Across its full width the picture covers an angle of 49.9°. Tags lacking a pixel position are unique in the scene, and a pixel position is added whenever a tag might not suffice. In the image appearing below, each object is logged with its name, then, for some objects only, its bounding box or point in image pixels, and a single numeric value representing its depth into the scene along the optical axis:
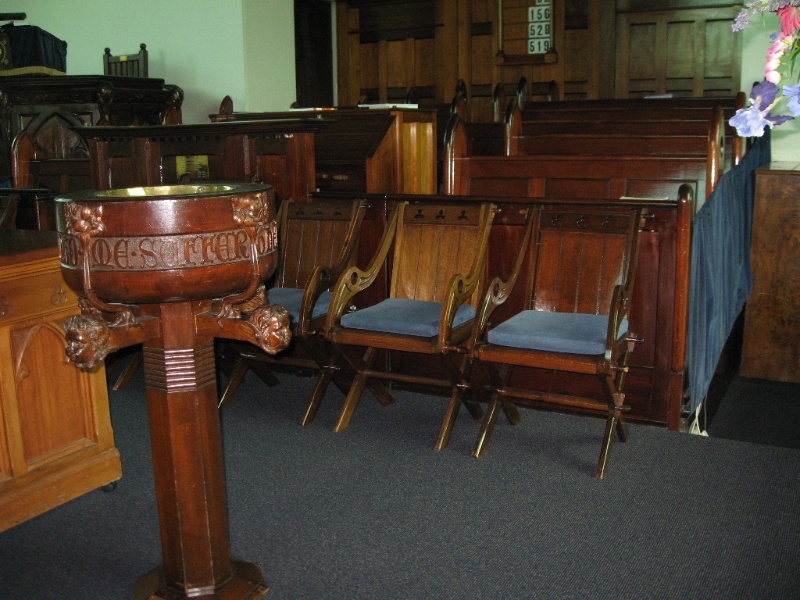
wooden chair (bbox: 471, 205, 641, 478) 3.19
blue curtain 3.65
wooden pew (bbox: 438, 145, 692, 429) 3.53
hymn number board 9.19
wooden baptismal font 1.86
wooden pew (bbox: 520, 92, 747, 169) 6.29
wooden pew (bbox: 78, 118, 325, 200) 4.39
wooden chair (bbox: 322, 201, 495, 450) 3.44
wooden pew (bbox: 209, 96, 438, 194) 5.56
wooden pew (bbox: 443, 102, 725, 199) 4.79
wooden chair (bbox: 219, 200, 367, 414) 3.85
